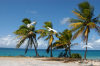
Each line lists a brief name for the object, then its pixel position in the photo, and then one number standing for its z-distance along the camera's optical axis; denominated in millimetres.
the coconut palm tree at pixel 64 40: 16536
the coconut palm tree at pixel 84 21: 14155
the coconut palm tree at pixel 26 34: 17768
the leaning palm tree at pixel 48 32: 17106
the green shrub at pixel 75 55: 17034
